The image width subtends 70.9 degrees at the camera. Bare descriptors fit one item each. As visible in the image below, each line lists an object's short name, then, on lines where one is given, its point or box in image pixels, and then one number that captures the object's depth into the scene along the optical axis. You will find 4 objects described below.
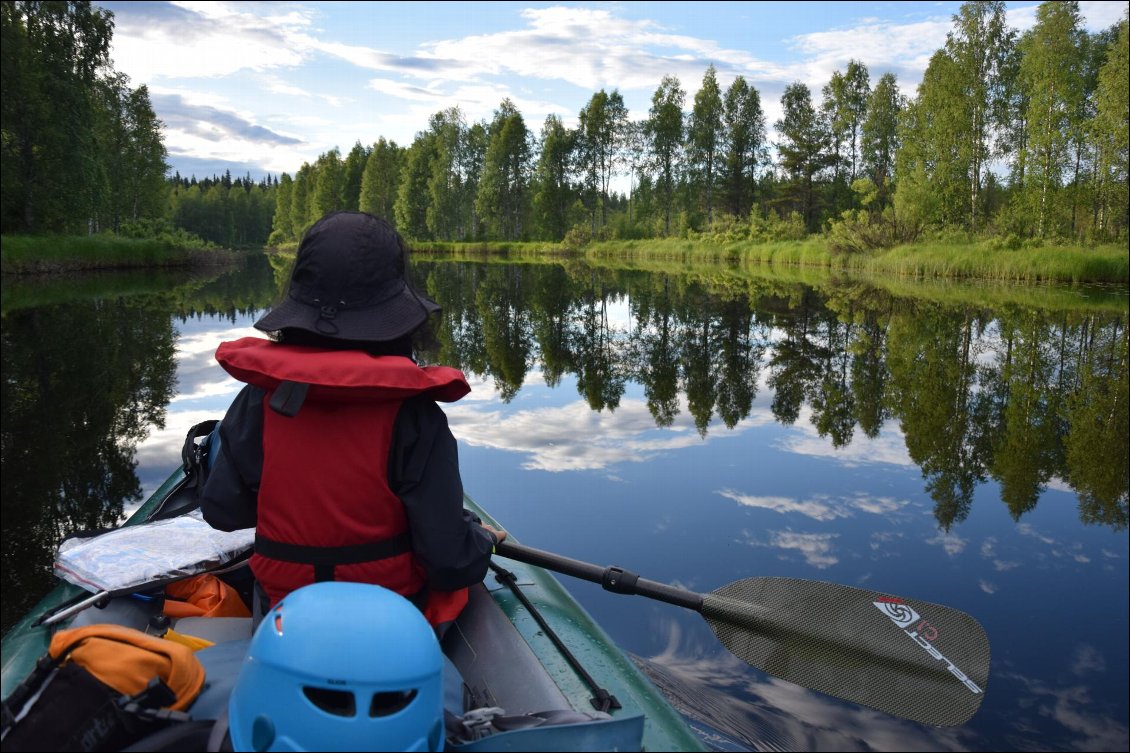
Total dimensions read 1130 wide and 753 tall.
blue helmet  1.25
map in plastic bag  2.30
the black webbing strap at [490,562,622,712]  1.95
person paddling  1.82
